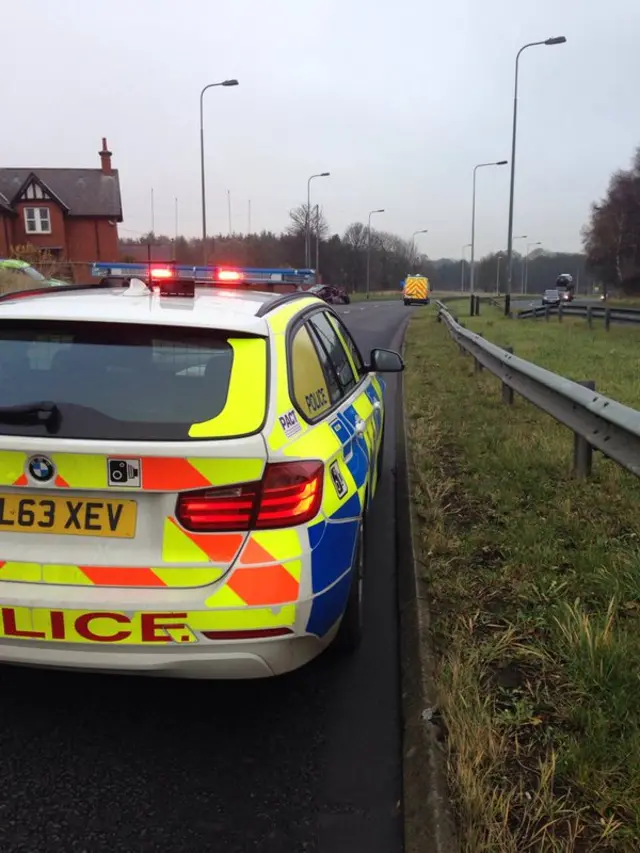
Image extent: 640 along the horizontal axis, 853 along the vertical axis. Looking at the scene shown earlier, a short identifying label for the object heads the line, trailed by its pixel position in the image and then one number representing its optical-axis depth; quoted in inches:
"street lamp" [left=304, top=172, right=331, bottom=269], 2254.1
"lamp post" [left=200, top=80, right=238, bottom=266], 1307.8
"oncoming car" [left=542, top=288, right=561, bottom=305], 2063.0
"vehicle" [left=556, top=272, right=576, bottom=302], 2755.4
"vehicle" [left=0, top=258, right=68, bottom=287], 897.5
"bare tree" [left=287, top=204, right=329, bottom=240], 2987.2
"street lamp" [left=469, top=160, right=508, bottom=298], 1855.3
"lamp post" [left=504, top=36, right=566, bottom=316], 1155.3
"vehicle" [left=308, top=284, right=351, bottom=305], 1562.5
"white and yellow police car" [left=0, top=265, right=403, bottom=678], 93.1
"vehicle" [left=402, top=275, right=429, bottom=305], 2443.4
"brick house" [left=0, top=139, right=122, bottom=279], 2048.5
